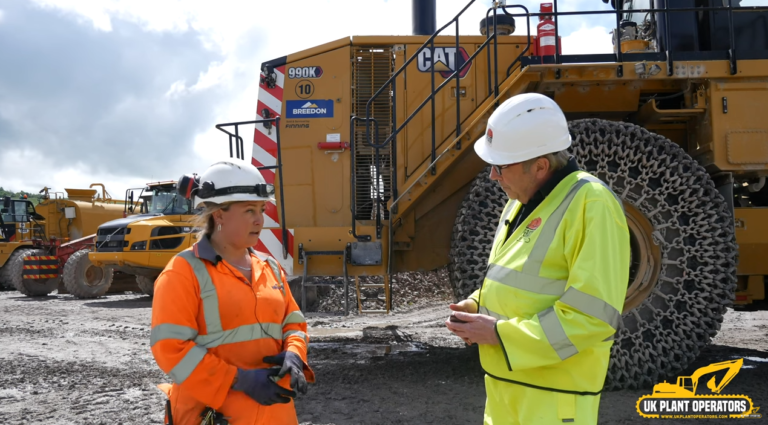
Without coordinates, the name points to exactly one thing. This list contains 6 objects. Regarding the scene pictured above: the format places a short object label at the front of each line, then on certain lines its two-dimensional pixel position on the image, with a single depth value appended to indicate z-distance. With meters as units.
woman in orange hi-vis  1.88
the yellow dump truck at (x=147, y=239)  12.23
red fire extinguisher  5.01
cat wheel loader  4.12
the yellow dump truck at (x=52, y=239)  14.29
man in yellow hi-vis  1.61
